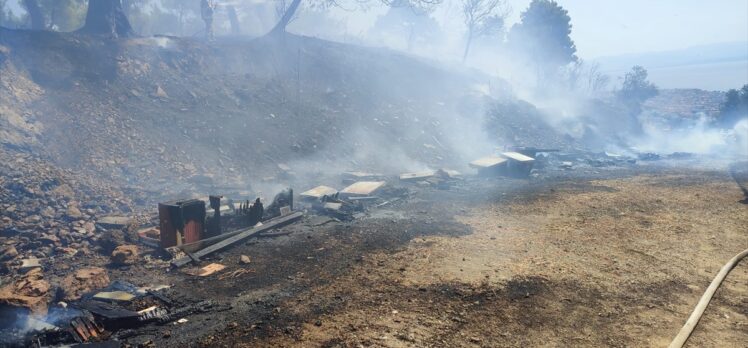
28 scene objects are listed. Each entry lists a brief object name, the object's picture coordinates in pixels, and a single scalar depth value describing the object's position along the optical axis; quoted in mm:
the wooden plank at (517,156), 14566
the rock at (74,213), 7638
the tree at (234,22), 29797
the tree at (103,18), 15445
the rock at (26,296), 4355
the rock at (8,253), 5949
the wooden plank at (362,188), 10805
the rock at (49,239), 6633
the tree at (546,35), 36781
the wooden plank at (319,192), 10250
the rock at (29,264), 5777
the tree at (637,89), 38344
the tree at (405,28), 46312
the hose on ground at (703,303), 4234
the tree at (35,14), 20500
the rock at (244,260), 6520
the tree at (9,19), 28203
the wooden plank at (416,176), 13188
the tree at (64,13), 27688
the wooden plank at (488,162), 14508
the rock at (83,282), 5189
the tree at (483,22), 37719
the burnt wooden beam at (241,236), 6422
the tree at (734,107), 26406
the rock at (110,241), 6754
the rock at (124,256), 6277
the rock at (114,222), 7594
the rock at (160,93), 14027
